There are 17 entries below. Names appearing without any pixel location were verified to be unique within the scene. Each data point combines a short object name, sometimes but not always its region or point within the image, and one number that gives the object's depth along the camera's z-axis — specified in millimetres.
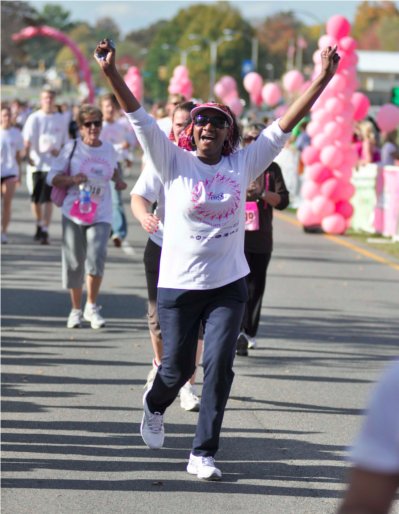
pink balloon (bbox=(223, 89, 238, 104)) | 44759
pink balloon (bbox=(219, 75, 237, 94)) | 45094
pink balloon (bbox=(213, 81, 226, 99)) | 45125
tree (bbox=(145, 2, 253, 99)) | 118012
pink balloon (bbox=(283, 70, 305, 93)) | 33000
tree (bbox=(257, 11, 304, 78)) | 154375
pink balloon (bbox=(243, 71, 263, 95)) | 42469
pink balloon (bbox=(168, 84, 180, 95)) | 34219
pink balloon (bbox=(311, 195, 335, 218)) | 20406
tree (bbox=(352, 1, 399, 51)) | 135750
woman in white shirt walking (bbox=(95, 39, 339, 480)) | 5844
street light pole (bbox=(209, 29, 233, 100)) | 107750
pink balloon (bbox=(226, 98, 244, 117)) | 39281
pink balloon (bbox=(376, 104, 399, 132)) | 22078
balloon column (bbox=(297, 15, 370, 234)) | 20578
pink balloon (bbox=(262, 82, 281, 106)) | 38312
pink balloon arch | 76375
